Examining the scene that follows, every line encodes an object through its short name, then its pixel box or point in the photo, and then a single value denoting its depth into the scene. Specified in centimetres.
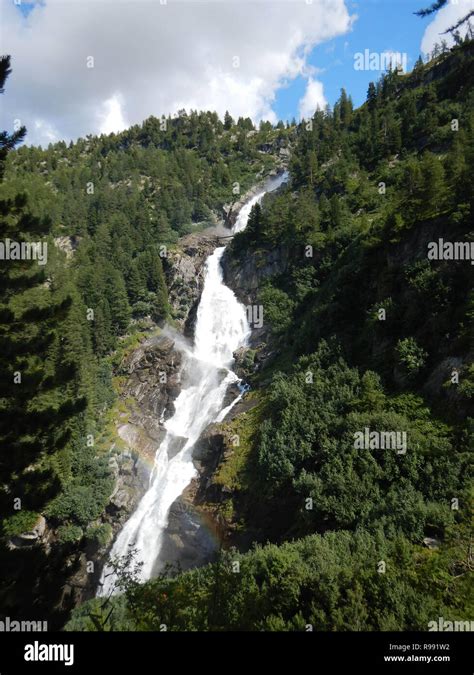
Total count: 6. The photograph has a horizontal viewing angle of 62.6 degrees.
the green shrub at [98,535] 2989
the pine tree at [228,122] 14600
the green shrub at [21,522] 2600
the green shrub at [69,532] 2870
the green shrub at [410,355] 2244
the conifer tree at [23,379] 1171
